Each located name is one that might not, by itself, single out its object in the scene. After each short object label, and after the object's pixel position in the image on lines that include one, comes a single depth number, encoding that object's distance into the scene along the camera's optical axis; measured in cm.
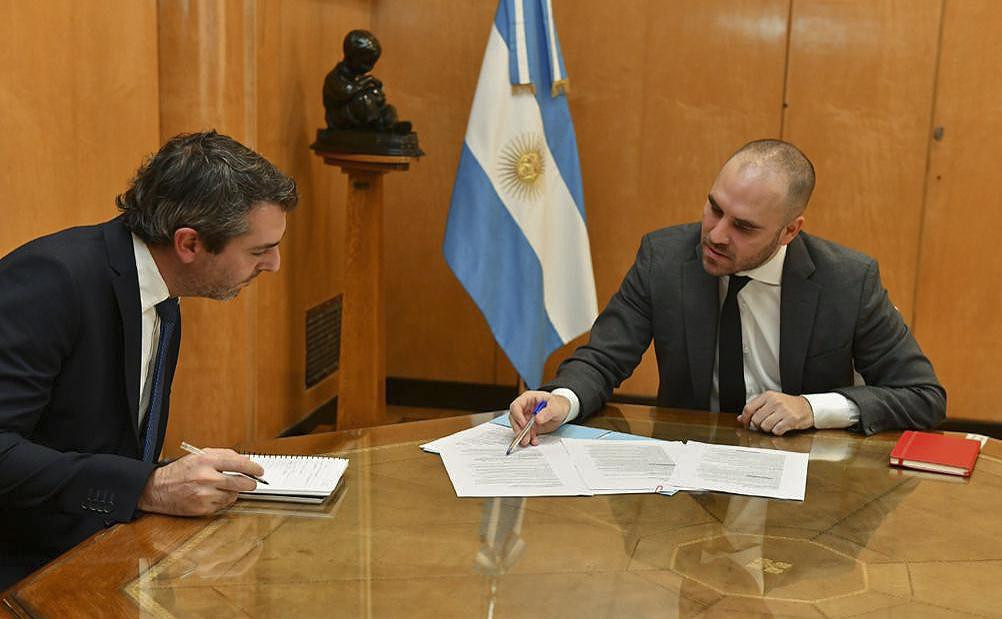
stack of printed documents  194
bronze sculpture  395
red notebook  209
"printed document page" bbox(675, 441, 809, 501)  196
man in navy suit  177
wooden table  148
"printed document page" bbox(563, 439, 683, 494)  195
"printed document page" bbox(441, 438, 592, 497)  192
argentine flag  422
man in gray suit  253
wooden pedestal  414
